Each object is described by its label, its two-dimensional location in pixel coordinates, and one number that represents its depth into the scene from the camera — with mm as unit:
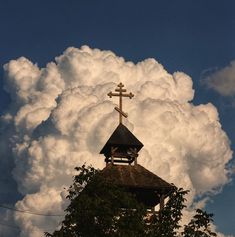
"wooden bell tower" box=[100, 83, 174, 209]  39406
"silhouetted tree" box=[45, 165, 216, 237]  28609
